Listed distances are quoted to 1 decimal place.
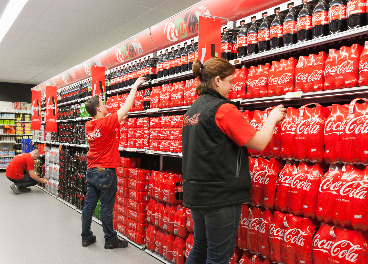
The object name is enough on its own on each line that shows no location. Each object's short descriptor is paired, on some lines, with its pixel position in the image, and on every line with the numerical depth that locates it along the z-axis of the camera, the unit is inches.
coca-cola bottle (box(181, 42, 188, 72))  141.3
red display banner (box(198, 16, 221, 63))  112.7
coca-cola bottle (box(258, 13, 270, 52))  103.3
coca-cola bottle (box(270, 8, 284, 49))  99.0
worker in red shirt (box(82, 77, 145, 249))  153.0
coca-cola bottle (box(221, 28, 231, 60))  117.6
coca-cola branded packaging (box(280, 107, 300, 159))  89.0
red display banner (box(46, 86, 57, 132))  292.2
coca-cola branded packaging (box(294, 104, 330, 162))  83.8
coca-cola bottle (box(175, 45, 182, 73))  146.9
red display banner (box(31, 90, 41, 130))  342.6
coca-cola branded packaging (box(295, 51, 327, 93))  87.5
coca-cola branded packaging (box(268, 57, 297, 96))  94.9
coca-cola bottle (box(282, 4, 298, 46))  95.4
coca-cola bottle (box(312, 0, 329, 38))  87.9
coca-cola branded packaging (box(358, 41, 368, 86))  77.7
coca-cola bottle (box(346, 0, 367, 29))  79.9
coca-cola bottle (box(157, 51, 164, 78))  158.6
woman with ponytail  75.1
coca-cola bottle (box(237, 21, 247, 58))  110.7
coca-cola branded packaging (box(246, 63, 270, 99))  102.3
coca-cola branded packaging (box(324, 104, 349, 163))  79.3
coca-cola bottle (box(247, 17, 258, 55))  107.0
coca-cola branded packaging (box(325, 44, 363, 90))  80.3
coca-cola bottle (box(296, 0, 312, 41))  91.5
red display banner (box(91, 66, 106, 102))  206.4
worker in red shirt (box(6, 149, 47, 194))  319.0
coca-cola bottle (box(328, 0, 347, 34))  83.9
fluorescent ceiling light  232.5
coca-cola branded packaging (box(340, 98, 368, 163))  75.3
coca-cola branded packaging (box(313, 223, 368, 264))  73.6
